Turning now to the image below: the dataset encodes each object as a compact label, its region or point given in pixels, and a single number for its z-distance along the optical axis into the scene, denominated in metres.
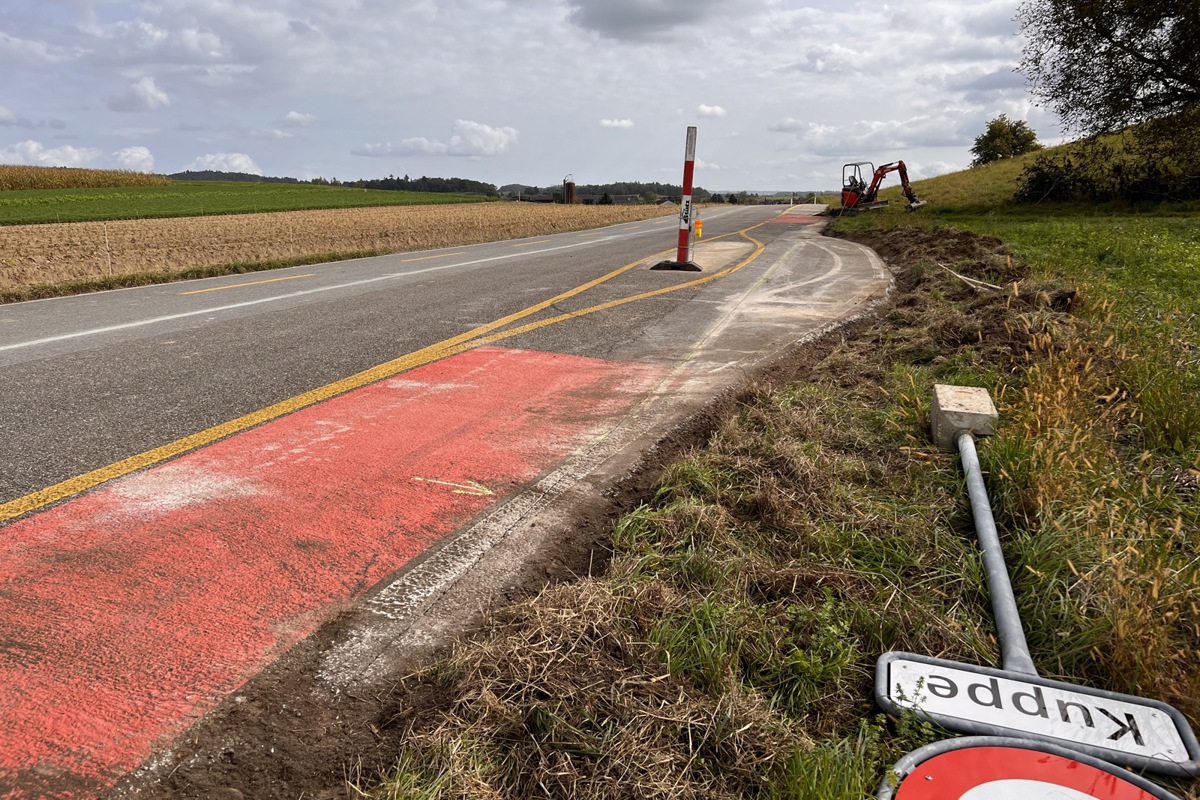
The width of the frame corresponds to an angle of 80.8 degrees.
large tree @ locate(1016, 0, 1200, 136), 20.73
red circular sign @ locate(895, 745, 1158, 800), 1.73
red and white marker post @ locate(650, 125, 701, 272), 11.22
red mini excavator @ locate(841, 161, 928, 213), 28.34
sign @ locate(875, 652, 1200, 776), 1.83
